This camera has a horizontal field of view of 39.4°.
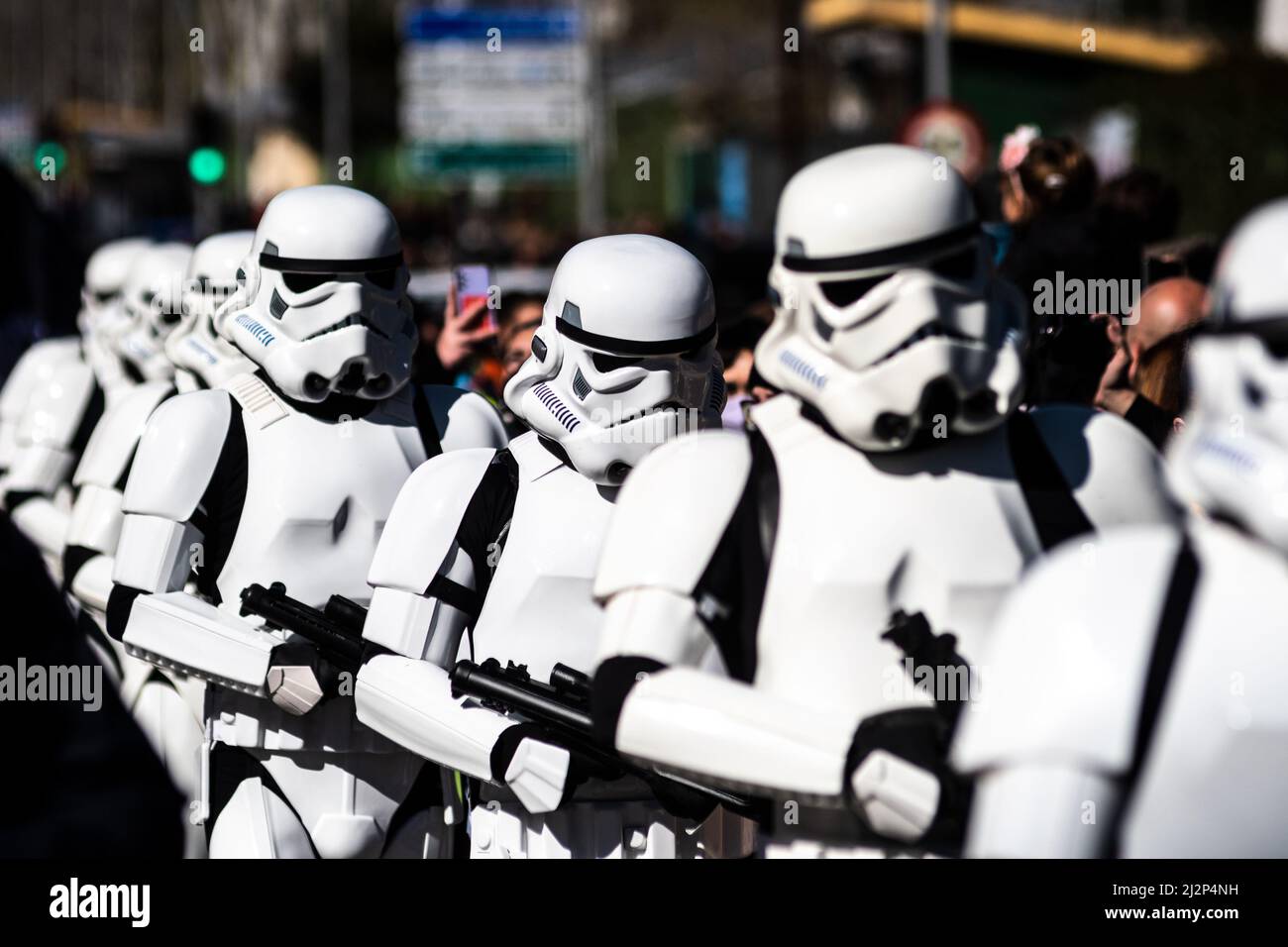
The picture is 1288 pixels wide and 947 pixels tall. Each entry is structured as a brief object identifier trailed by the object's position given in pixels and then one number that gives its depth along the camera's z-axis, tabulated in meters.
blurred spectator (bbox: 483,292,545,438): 5.79
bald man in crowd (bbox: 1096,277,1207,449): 4.67
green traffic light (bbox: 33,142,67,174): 13.77
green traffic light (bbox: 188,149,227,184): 13.30
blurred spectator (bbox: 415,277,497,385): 5.96
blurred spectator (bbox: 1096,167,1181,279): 5.30
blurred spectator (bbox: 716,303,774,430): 5.75
